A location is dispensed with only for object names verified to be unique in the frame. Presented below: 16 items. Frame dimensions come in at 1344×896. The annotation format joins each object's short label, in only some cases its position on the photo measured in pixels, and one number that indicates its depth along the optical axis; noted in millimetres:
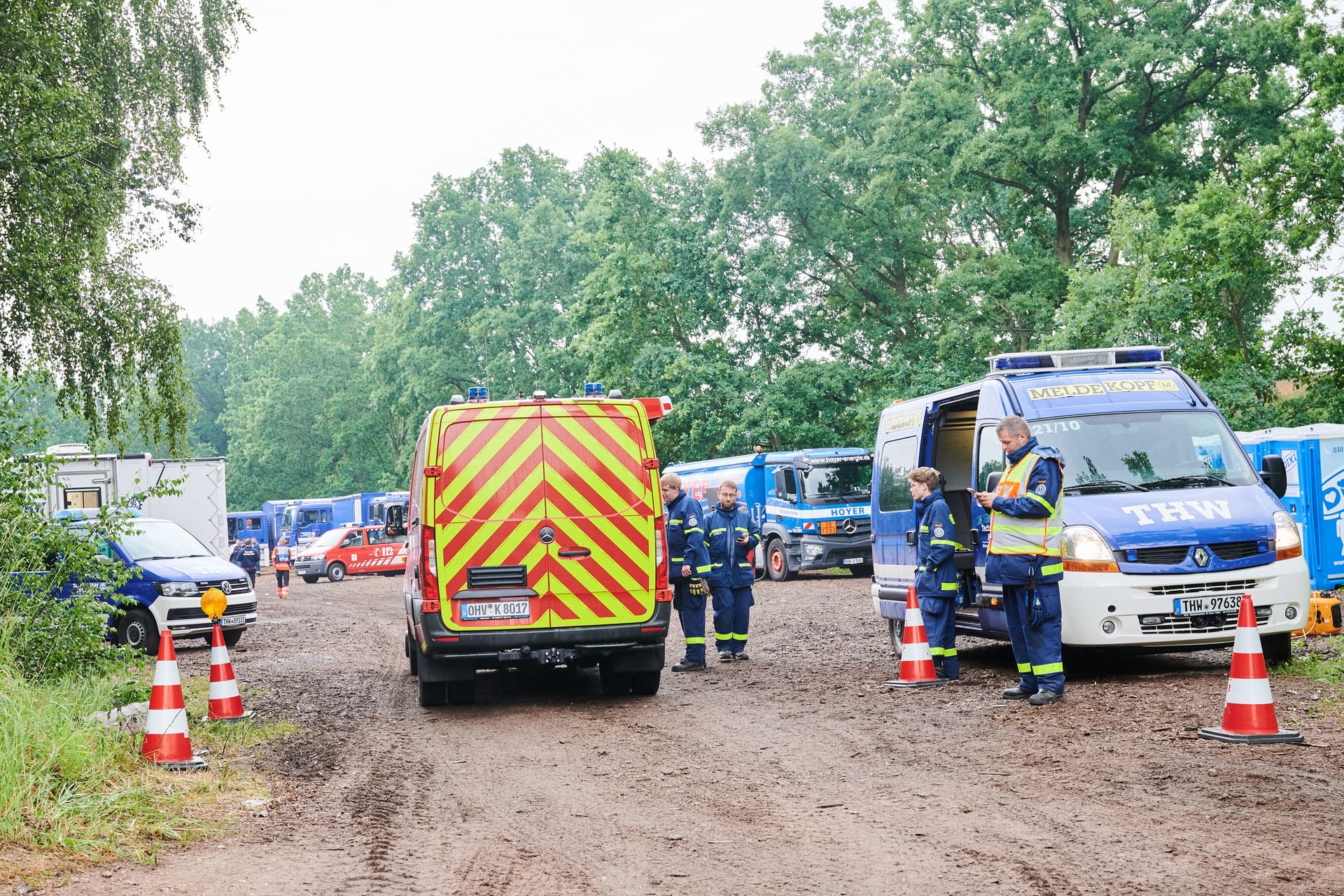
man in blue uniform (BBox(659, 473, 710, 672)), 12742
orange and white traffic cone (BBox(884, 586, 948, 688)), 10453
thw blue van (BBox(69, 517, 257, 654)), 16375
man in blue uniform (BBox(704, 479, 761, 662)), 12969
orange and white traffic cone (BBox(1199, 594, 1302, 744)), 7172
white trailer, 25422
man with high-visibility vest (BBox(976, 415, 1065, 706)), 8961
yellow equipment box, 11688
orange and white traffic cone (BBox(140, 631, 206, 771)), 7680
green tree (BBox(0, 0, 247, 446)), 11414
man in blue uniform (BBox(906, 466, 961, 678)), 10508
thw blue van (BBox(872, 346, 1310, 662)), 9297
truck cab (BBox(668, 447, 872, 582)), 27297
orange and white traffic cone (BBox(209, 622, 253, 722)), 9617
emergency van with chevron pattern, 9727
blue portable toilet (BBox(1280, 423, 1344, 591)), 15930
